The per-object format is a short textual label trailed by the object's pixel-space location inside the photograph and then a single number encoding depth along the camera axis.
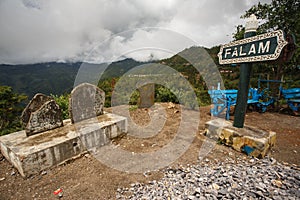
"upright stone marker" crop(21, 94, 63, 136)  3.04
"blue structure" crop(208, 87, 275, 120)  5.03
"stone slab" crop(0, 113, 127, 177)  2.49
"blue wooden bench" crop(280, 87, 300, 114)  5.87
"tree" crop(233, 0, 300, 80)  6.54
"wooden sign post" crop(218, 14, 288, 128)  2.49
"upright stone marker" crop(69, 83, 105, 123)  3.51
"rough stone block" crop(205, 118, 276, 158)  2.79
